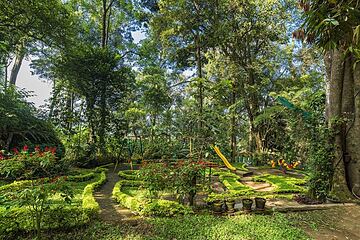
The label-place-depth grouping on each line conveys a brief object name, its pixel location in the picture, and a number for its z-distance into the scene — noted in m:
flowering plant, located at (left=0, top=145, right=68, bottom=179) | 3.32
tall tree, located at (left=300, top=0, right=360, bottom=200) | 4.70
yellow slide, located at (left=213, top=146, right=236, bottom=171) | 7.44
